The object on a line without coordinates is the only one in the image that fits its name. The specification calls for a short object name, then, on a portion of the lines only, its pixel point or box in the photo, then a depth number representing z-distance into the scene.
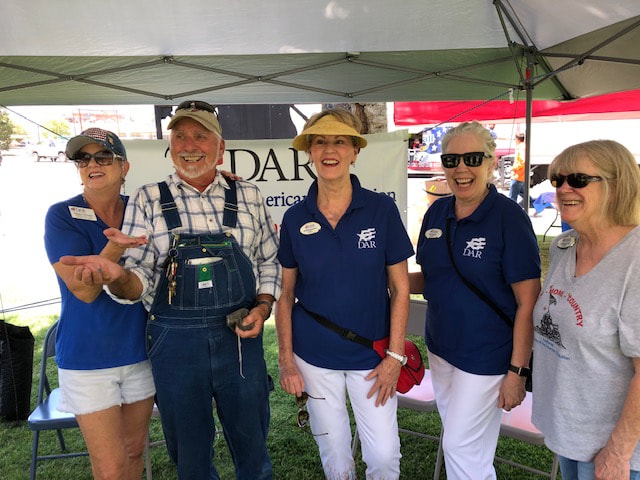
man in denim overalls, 1.77
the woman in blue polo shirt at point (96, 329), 1.84
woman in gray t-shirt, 1.35
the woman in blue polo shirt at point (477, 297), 1.87
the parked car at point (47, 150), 23.88
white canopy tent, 2.43
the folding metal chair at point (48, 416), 2.43
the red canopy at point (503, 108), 4.82
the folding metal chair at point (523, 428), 2.27
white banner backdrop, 4.04
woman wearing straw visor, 1.90
